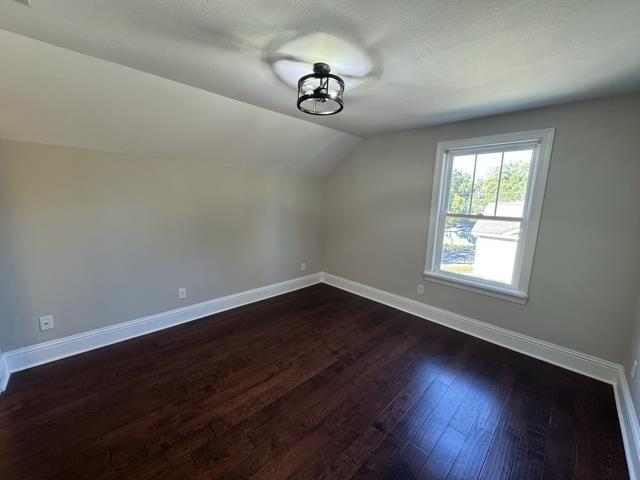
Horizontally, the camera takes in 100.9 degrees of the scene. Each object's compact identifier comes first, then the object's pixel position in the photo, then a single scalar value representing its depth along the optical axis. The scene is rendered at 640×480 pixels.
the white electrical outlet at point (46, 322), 2.25
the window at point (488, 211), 2.52
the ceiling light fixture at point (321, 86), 1.59
